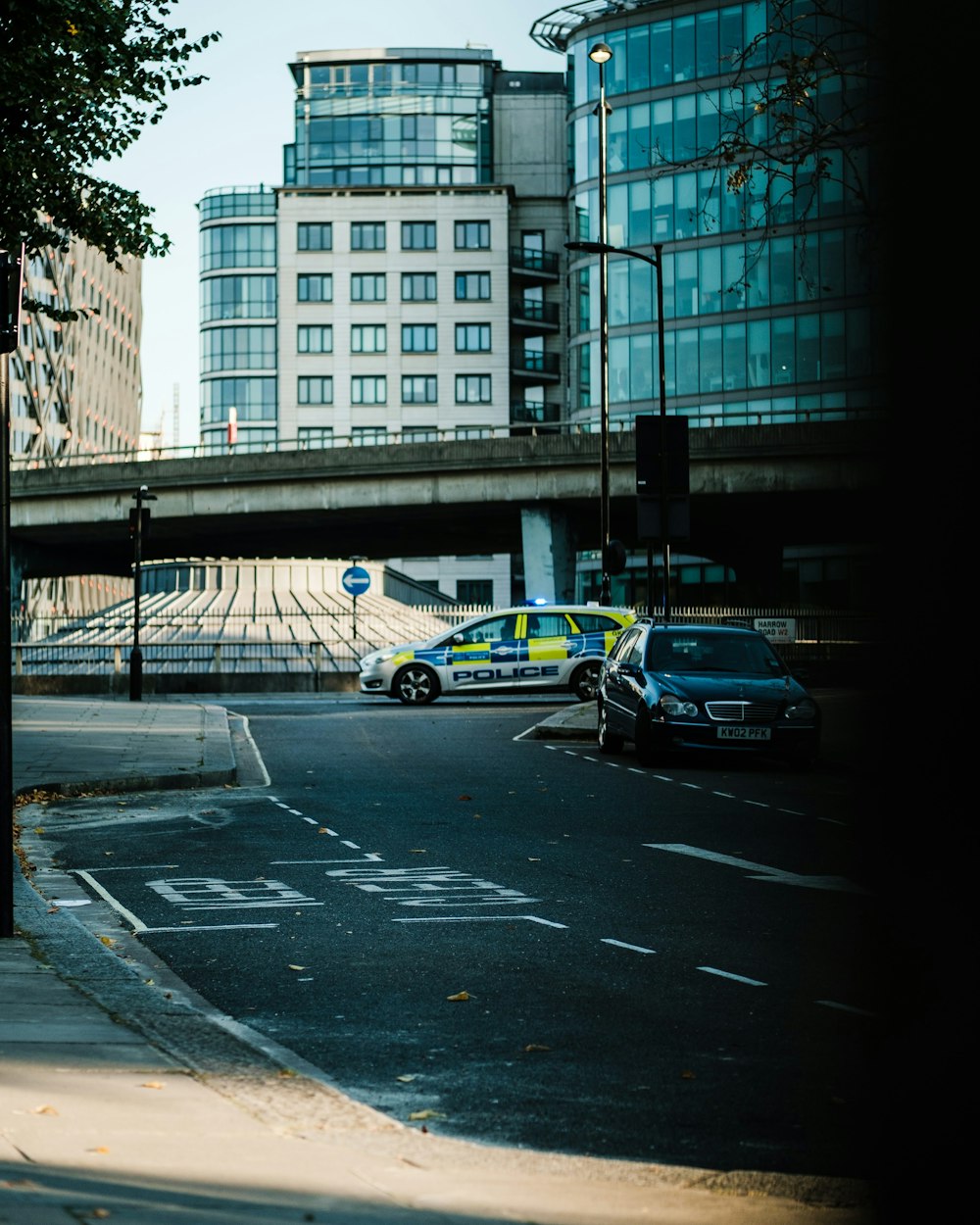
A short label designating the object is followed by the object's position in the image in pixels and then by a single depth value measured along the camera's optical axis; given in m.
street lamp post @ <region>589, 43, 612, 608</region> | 37.84
